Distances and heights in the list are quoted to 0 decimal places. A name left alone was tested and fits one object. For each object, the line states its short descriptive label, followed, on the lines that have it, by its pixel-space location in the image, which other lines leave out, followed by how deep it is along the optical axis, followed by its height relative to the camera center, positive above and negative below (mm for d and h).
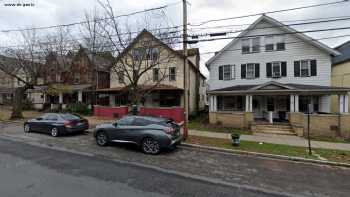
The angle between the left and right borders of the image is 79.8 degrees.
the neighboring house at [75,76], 24156 +3072
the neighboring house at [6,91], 33112 +1675
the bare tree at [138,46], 14234 +4071
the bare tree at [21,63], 21188 +4222
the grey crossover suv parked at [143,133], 9023 -1506
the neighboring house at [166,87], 22398 +1438
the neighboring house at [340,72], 19516 +2802
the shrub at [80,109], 24562 -1046
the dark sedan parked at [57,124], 12781 -1521
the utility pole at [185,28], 11578 +3994
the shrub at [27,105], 31362 -735
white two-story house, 17000 +2388
